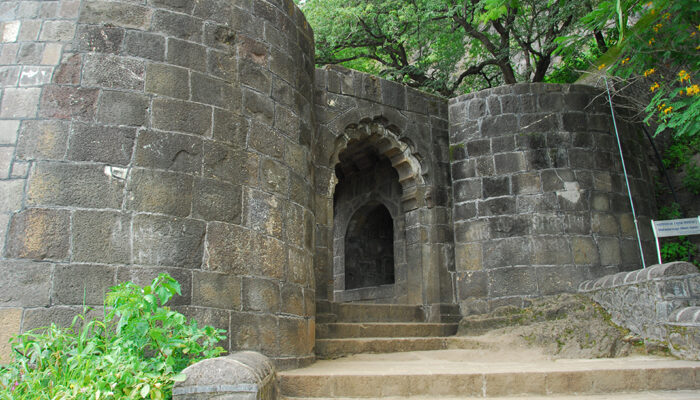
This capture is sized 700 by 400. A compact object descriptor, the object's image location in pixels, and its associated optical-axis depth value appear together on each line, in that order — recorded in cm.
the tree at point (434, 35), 1229
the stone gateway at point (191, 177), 409
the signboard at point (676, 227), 693
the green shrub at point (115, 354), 309
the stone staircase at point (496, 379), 411
